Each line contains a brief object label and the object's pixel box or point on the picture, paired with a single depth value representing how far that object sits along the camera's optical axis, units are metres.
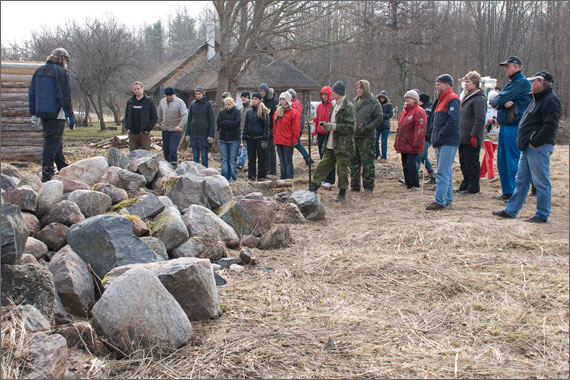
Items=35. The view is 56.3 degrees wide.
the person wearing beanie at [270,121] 11.55
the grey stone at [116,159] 8.12
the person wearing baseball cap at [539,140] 6.22
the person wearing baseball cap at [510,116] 7.86
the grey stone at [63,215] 5.28
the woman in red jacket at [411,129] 9.19
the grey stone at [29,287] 3.29
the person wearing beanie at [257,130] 10.52
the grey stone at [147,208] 5.91
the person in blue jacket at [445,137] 7.80
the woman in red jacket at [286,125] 10.26
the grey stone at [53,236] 4.98
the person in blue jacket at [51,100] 8.07
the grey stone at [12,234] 3.31
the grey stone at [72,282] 4.00
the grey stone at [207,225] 6.00
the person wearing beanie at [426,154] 10.43
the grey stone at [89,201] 5.76
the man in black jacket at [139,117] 10.24
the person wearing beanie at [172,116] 10.73
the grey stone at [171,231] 5.57
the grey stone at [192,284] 3.96
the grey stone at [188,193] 7.20
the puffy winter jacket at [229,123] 10.38
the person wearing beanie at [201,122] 10.77
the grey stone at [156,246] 5.16
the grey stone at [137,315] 3.43
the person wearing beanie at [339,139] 8.60
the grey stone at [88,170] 7.13
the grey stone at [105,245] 4.58
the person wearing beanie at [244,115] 11.20
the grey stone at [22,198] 5.34
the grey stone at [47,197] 5.45
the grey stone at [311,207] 7.88
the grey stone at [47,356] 2.76
